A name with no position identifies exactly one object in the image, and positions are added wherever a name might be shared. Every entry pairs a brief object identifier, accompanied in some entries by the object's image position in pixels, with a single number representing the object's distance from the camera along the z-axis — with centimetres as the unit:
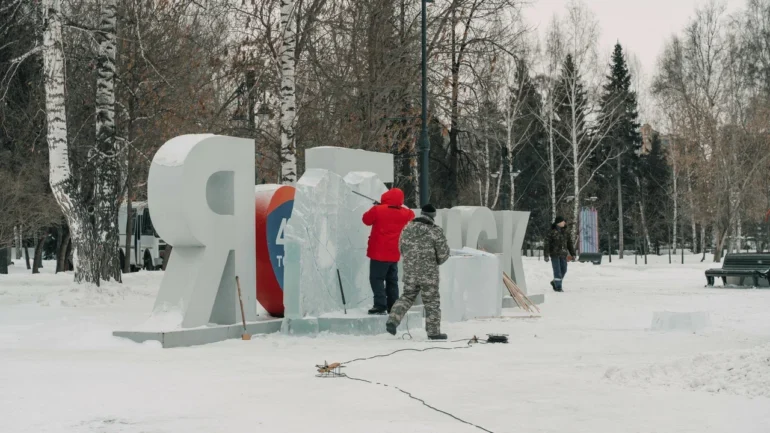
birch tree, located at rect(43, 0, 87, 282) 1755
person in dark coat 2416
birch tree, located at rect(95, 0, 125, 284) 1936
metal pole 2508
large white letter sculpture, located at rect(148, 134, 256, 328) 1245
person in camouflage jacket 1280
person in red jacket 1360
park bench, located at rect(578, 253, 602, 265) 4831
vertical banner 6400
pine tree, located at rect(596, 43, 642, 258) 6706
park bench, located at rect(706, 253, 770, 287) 2509
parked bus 4412
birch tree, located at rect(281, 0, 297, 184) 2048
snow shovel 1290
